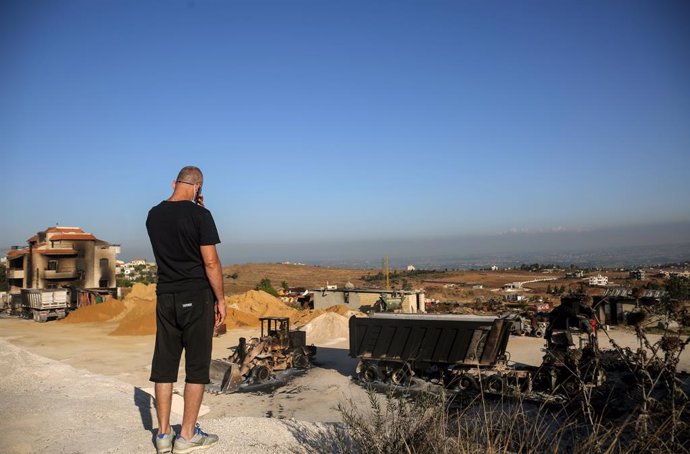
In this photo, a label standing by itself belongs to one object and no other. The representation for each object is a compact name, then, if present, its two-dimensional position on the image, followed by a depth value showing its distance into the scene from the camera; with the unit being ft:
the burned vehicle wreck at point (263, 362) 49.44
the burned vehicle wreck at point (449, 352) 41.60
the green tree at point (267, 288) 144.51
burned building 147.84
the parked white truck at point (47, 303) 109.40
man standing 15.78
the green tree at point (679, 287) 103.78
